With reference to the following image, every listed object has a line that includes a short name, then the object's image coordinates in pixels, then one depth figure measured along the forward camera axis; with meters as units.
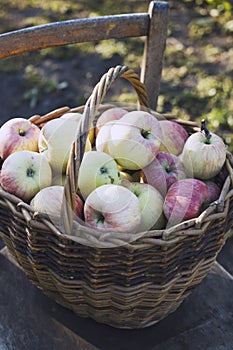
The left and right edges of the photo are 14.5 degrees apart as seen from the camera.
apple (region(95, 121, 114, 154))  1.26
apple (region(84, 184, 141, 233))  1.16
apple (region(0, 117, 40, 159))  1.27
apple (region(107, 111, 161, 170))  1.24
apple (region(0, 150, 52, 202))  1.21
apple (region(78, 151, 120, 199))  1.21
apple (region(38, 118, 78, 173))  1.25
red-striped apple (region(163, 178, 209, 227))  1.19
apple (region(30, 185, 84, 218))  1.18
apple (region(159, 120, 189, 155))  1.31
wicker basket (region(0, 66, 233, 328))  1.13
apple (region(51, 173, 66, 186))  1.25
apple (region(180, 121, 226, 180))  1.25
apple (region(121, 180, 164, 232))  1.20
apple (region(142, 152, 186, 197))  1.25
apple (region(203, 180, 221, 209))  1.22
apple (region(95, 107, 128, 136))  1.32
